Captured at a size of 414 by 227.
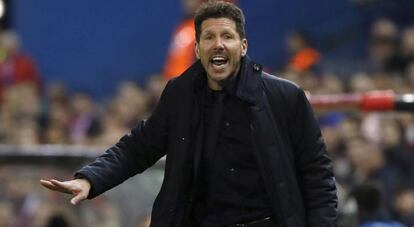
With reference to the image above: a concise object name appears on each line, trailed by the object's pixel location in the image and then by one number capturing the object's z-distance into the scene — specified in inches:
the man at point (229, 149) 443.2
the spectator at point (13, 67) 1112.8
